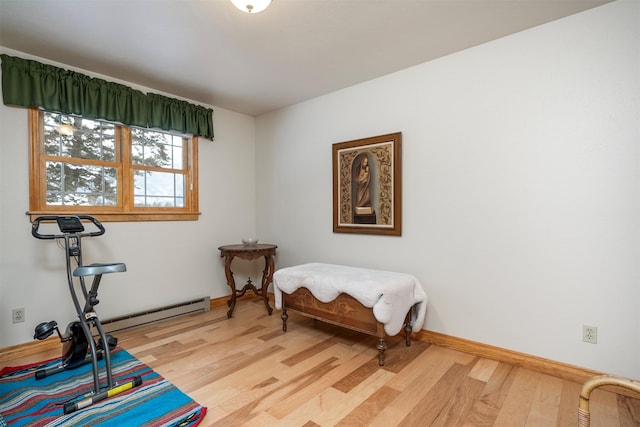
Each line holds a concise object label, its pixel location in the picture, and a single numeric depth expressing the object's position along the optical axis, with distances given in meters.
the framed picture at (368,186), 3.01
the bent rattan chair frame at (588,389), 0.94
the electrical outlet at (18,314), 2.56
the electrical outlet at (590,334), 2.10
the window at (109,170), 2.75
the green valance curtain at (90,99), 2.53
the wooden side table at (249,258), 3.46
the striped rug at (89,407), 1.75
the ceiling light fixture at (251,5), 1.84
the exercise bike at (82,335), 1.97
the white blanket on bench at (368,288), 2.38
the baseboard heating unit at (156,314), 3.03
